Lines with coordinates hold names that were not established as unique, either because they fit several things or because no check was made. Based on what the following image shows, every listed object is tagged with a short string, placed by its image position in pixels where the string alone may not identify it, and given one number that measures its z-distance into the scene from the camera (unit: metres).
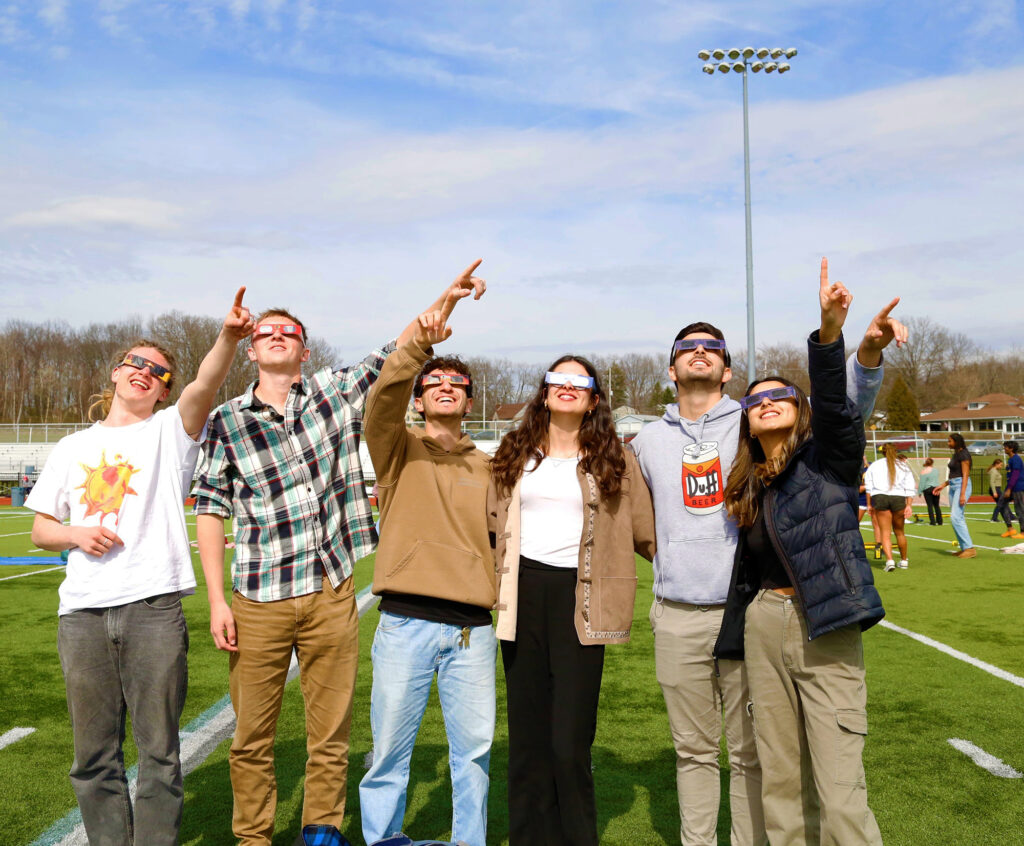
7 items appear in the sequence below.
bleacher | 40.56
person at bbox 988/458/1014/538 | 17.37
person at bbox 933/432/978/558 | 13.45
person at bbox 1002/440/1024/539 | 15.94
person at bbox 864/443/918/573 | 11.65
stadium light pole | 22.61
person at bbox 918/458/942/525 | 19.68
